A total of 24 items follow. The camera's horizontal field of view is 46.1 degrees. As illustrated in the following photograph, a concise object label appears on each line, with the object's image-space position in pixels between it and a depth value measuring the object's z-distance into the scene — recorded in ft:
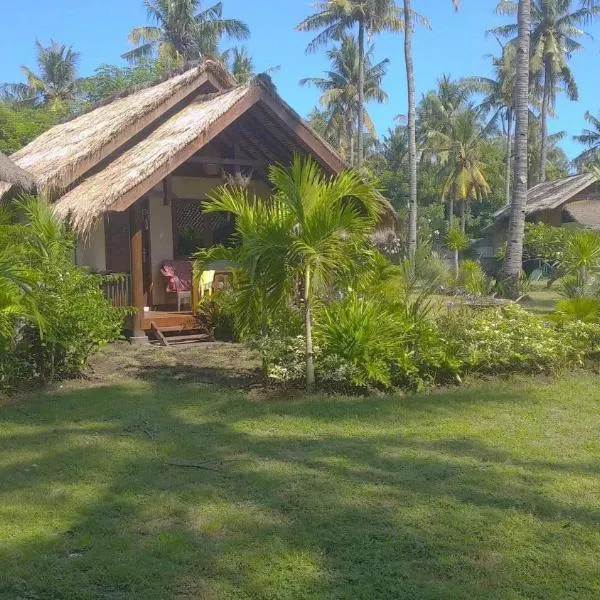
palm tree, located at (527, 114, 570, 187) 154.61
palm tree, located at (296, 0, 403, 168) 107.86
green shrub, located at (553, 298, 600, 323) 29.96
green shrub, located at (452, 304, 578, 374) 26.09
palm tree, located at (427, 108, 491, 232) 139.44
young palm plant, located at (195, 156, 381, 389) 23.61
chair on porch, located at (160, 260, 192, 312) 39.75
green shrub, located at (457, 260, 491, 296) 44.54
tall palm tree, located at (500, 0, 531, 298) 49.42
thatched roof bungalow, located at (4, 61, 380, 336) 32.78
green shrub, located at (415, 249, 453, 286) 26.13
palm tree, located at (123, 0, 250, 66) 118.32
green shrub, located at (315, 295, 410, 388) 23.82
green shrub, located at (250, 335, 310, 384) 24.26
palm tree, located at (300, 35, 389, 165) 134.82
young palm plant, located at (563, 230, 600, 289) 33.09
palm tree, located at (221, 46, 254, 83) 139.33
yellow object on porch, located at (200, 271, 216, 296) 38.06
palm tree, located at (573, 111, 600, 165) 132.26
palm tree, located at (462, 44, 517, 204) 139.44
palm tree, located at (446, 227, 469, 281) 95.61
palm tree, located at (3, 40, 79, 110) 136.77
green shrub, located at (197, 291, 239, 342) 35.58
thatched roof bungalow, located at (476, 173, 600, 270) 90.27
